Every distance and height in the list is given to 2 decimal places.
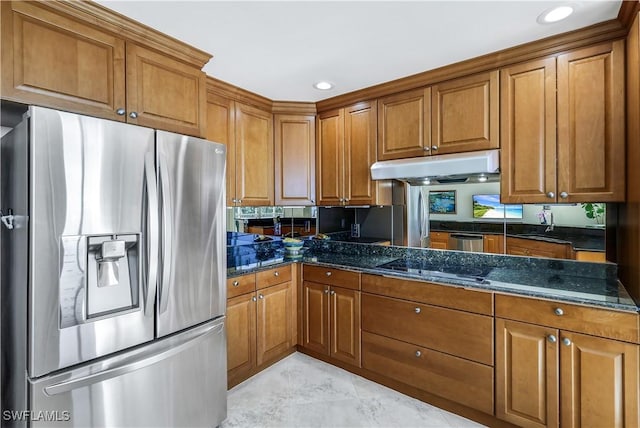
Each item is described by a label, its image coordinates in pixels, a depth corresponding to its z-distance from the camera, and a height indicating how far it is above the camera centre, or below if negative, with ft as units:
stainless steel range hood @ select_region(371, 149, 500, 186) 6.98 +1.07
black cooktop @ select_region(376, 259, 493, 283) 6.96 -1.40
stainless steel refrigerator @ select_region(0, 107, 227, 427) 4.06 -0.88
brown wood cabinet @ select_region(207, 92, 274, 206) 8.32 +2.00
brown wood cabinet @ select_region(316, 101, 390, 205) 9.02 +1.74
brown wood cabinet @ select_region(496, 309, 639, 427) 5.01 -2.90
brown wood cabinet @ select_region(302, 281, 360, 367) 8.23 -2.98
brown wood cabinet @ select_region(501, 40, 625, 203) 5.84 +1.69
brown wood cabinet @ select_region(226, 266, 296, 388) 7.52 -2.83
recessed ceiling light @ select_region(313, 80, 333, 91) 8.37 +3.50
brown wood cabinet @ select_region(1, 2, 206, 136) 4.40 +2.37
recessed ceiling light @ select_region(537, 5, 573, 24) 5.28 +3.43
